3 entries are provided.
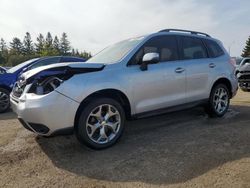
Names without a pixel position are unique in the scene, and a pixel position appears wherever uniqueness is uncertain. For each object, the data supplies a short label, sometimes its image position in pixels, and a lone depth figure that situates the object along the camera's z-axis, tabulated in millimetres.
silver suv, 2525
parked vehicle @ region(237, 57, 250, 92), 7137
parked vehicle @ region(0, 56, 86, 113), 5074
